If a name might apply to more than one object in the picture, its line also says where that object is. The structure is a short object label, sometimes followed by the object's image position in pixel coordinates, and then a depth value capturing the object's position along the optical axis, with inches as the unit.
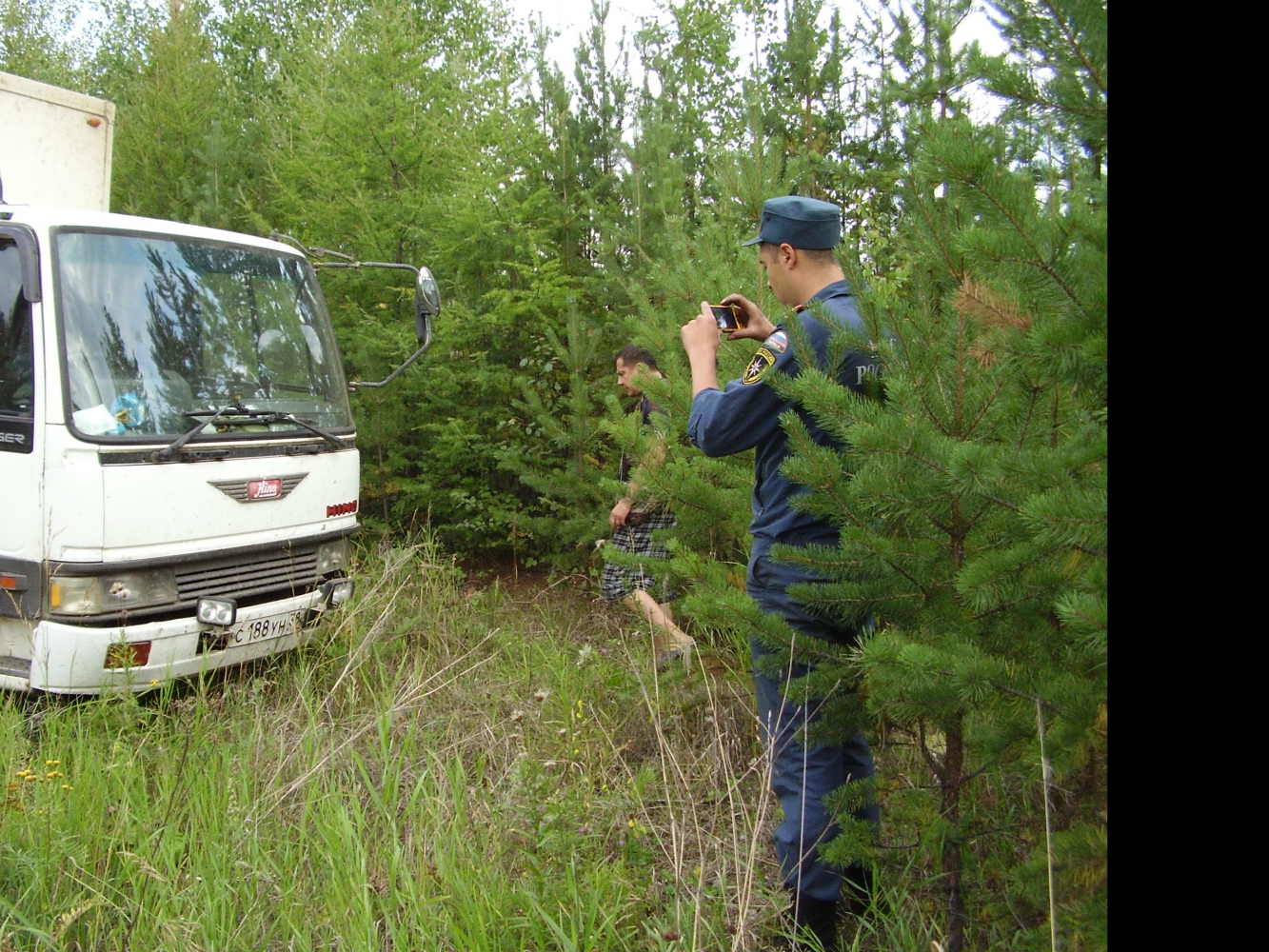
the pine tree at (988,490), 67.4
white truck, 162.4
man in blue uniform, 106.5
